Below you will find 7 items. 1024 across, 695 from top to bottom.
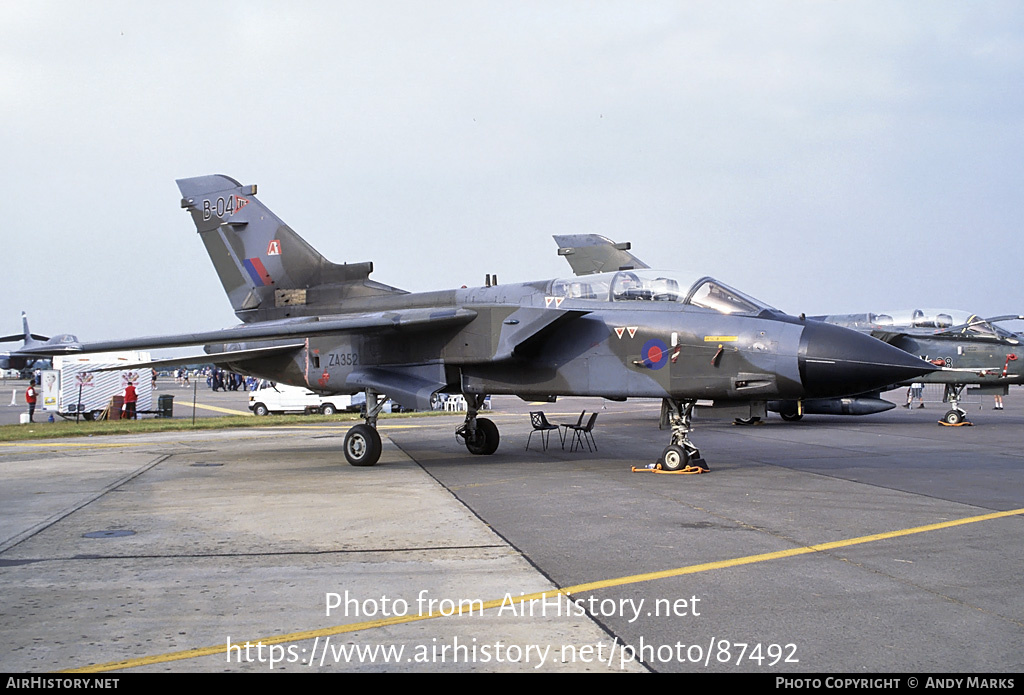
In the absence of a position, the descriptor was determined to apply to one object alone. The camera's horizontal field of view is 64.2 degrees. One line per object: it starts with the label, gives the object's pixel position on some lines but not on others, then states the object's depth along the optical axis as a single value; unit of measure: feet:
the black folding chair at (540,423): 52.37
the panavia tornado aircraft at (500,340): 33.53
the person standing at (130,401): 94.84
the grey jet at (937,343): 67.41
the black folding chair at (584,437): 49.66
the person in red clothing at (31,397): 95.14
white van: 109.60
